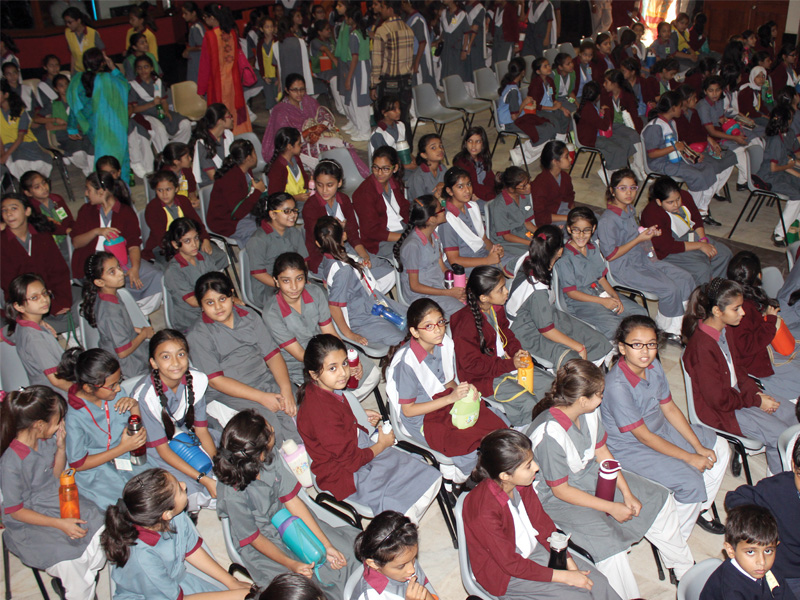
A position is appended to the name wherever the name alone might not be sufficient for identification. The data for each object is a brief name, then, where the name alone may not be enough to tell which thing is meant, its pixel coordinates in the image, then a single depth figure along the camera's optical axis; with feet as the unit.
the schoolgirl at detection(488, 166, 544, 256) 16.11
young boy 7.26
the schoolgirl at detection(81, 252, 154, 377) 11.86
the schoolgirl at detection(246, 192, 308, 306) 14.12
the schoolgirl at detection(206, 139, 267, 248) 16.49
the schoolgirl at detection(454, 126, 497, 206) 18.39
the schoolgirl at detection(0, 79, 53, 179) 21.31
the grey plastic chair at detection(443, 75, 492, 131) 26.27
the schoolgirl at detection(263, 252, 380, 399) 11.89
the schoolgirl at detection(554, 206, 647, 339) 13.41
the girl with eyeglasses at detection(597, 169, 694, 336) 14.79
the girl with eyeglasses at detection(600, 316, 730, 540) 9.84
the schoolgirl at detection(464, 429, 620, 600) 7.63
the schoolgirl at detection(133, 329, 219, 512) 9.89
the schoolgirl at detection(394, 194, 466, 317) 13.71
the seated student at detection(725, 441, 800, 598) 8.39
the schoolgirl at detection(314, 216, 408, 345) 12.86
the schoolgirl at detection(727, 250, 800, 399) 11.84
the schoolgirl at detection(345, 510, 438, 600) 7.13
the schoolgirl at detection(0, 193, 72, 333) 13.82
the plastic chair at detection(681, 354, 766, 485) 10.39
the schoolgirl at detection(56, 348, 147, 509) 9.63
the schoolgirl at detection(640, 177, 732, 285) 15.47
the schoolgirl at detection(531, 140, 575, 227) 16.93
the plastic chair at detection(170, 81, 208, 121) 25.11
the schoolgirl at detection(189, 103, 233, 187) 18.66
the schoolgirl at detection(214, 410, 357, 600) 8.13
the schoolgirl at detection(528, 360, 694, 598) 8.84
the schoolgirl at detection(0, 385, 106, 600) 8.87
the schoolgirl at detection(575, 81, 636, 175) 21.52
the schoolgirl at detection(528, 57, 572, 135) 24.13
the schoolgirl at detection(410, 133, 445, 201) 17.62
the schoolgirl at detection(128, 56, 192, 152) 24.30
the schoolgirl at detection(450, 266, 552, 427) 10.98
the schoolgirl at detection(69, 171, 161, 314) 14.80
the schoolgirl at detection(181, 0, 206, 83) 29.48
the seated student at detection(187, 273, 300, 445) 11.06
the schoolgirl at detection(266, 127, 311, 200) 17.24
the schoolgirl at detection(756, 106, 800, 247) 18.61
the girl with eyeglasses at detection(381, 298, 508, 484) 10.02
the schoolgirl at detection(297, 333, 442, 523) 9.27
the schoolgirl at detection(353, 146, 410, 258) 16.08
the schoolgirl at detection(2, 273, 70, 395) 11.23
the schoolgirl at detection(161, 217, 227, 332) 13.24
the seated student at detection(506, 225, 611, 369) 12.21
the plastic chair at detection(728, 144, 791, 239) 18.44
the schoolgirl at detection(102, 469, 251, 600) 7.36
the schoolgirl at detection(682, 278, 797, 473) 10.53
